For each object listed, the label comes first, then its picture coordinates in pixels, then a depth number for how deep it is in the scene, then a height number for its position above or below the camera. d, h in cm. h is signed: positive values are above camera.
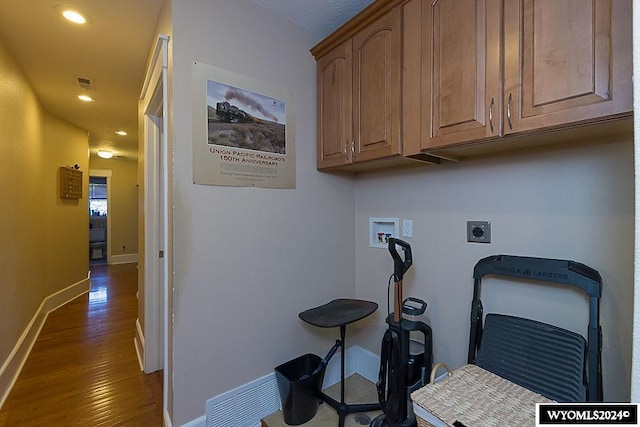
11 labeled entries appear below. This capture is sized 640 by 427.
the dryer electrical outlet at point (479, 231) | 153 -11
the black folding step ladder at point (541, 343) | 110 -57
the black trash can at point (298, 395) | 162 -106
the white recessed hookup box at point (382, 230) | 199 -14
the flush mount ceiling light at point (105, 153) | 577 +115
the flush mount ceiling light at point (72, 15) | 173 +121
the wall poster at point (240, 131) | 150 +45
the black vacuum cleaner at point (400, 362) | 145 -81
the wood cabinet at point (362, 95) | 154 +69
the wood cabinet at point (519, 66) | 93 +54
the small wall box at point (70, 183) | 397 +39
